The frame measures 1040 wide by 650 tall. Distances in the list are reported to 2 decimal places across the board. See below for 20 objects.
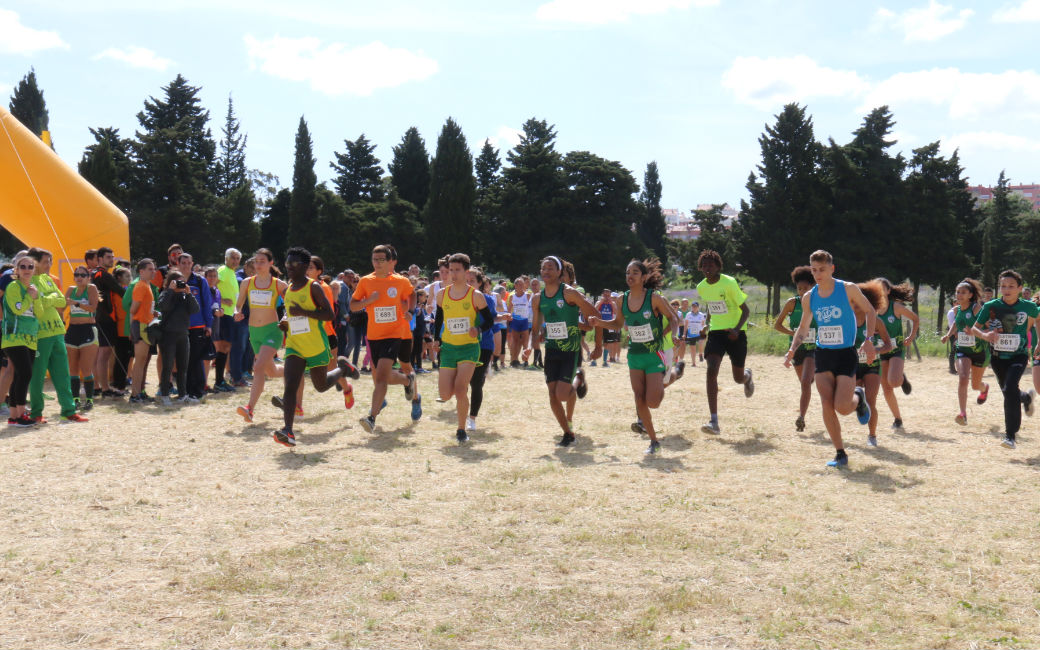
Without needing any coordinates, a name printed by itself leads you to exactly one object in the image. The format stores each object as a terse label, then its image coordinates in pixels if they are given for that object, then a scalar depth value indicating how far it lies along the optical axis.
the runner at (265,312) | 9.26
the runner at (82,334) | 10.33
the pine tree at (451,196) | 56.53
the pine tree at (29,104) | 53.88
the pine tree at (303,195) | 58.56
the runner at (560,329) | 8.39
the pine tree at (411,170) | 66.94
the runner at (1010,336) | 8.73
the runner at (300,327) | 8.20
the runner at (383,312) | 9.13
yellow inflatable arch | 16.11
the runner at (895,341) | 9.87
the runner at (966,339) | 10.02
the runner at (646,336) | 8.17
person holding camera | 10.79
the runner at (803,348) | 9.69
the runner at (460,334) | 8.64
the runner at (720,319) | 9.55
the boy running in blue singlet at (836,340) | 7.50
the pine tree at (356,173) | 64.44
